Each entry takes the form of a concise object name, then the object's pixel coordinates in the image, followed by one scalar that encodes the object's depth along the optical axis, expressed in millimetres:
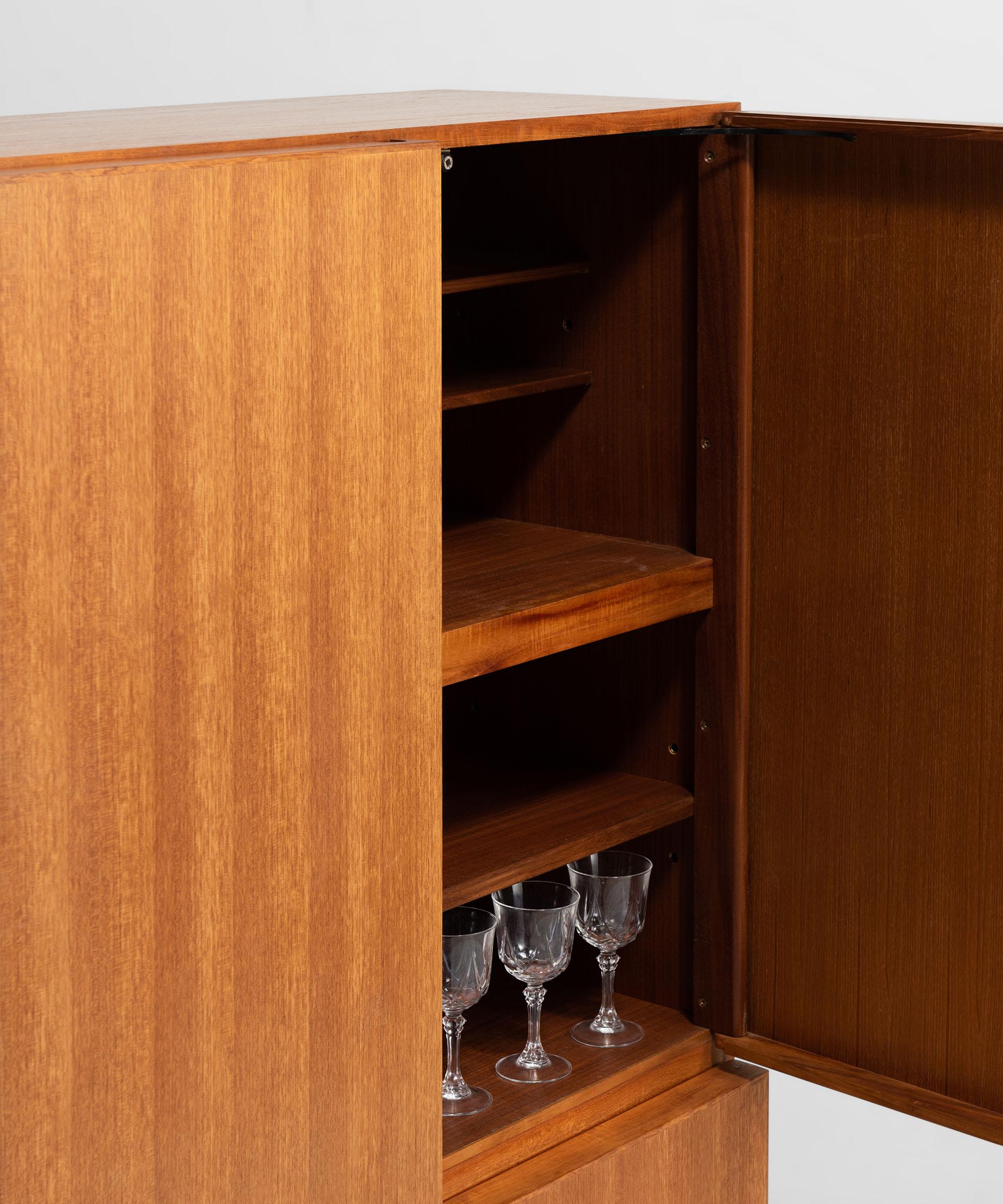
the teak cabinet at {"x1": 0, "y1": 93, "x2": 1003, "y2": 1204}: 2483
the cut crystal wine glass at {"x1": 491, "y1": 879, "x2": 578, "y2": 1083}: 2980
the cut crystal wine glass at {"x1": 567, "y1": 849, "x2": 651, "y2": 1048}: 3039
